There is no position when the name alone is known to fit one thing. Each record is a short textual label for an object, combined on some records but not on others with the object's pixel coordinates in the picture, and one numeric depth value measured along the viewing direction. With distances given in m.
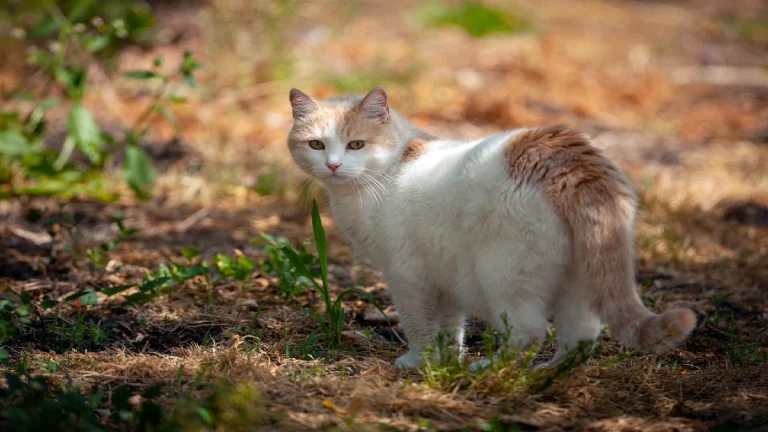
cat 4.37
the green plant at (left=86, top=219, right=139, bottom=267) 6.35
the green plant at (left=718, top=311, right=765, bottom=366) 5.08
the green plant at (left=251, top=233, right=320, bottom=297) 5.90
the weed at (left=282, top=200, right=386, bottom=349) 5.30
